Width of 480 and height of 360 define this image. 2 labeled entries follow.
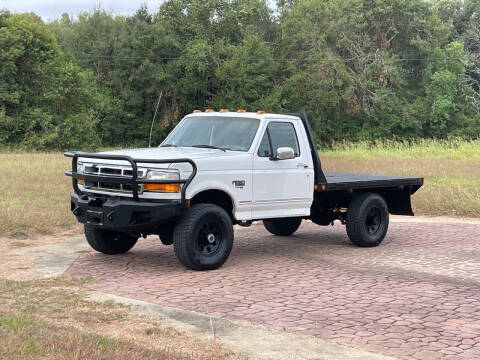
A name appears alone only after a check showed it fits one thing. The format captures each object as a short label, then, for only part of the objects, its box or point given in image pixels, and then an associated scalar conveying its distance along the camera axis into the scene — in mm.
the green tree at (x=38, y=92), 54781
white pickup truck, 9469
